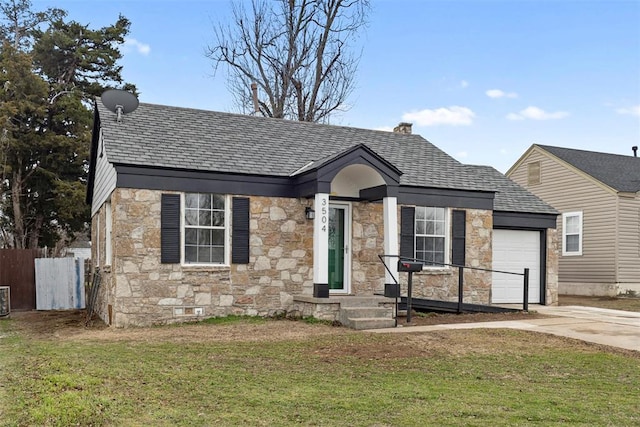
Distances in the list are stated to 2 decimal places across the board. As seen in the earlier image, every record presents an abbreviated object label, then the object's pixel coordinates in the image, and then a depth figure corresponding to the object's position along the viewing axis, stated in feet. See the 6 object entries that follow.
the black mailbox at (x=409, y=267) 37.70
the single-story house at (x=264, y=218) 36.94
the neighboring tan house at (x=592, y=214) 65.21
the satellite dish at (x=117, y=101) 43.02
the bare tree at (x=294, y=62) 91.91
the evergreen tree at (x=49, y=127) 74.33
